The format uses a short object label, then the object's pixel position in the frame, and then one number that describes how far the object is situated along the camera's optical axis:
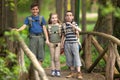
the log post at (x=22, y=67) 8.77
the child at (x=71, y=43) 10.93
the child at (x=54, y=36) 10.83
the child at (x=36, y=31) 10.60
